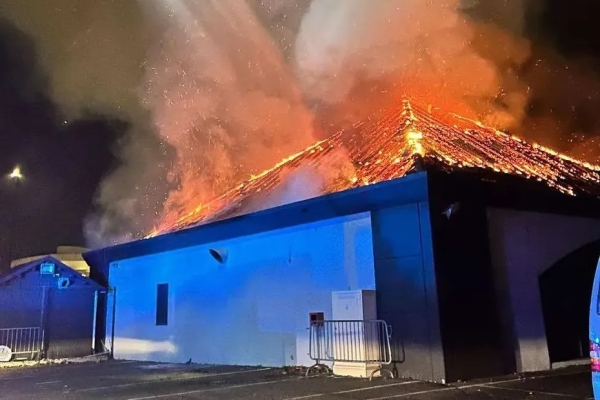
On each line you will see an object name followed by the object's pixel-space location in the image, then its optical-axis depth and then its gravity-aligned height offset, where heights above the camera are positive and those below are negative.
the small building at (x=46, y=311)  16.06 +0.70
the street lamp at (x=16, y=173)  19.23 +5.69
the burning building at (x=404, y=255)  9.37 +1.38
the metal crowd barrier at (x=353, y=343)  9.68 -0.36
